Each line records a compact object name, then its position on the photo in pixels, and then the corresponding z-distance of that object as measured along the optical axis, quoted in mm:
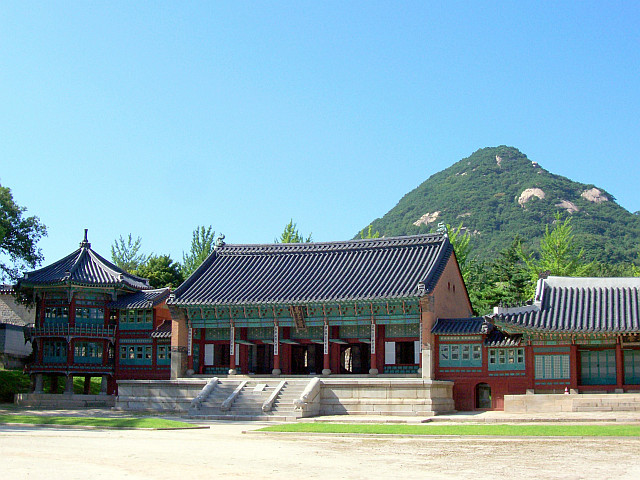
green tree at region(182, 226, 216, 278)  72500
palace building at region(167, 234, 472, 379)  40750
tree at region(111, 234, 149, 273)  80250
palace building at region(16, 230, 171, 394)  47688
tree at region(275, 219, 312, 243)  67500
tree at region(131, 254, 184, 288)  68250
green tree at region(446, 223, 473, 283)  59750
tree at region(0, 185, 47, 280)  48375
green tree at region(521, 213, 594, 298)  55875
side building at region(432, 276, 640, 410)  36094
